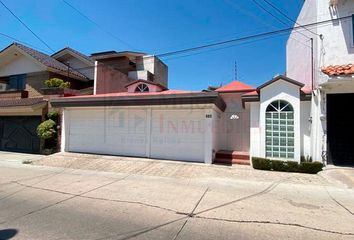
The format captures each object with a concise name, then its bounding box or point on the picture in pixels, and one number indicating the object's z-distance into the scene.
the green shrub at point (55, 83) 18.10
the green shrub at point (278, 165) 11.41
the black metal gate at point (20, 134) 17.28
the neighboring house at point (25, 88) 17.27
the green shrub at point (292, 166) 11.26
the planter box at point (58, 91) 16.92
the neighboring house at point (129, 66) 23.78
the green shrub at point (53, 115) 16.36
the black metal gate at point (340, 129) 12.12
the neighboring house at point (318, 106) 11.95
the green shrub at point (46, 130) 15.61
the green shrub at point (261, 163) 11.65
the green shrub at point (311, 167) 11.13
